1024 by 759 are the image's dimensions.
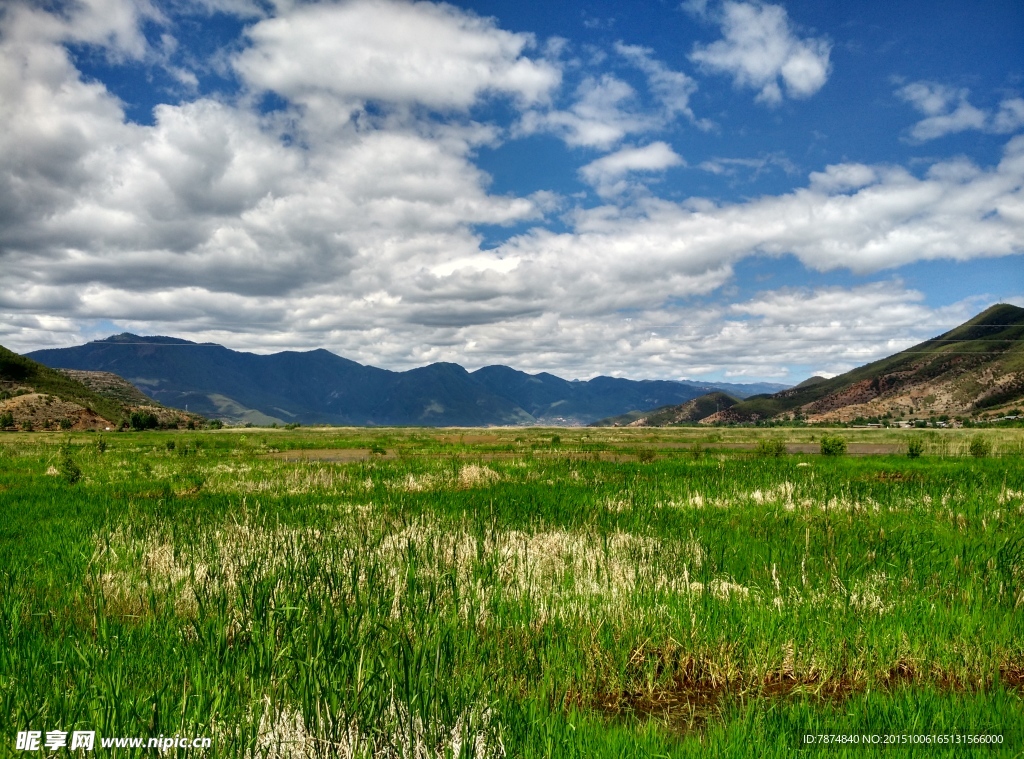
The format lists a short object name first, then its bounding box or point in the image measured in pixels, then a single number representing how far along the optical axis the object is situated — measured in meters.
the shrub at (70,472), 22.69
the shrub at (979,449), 36.88
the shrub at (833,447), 42.72
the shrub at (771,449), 41.21
